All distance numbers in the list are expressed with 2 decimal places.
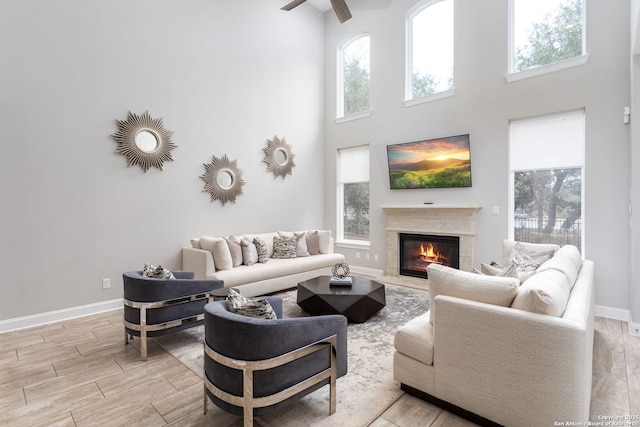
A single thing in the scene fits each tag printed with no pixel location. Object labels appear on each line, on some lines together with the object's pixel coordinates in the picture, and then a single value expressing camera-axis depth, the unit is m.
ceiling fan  3.88
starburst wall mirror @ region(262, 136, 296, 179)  6.14
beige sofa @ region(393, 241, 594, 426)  1.65
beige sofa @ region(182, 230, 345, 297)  4.45
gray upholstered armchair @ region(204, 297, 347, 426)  1.74
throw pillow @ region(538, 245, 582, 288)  2.38
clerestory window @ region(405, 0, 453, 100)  5.49
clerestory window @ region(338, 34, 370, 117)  6.67
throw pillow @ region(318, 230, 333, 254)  6.09
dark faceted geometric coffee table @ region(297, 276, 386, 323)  3.61
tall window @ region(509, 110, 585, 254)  4.26
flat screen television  5.20
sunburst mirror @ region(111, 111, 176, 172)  4.33
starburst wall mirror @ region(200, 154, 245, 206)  5.27
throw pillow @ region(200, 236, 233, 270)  4.53
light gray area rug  2.07
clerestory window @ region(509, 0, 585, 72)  4.26
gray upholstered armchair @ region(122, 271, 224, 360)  2.90
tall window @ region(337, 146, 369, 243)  6.66
